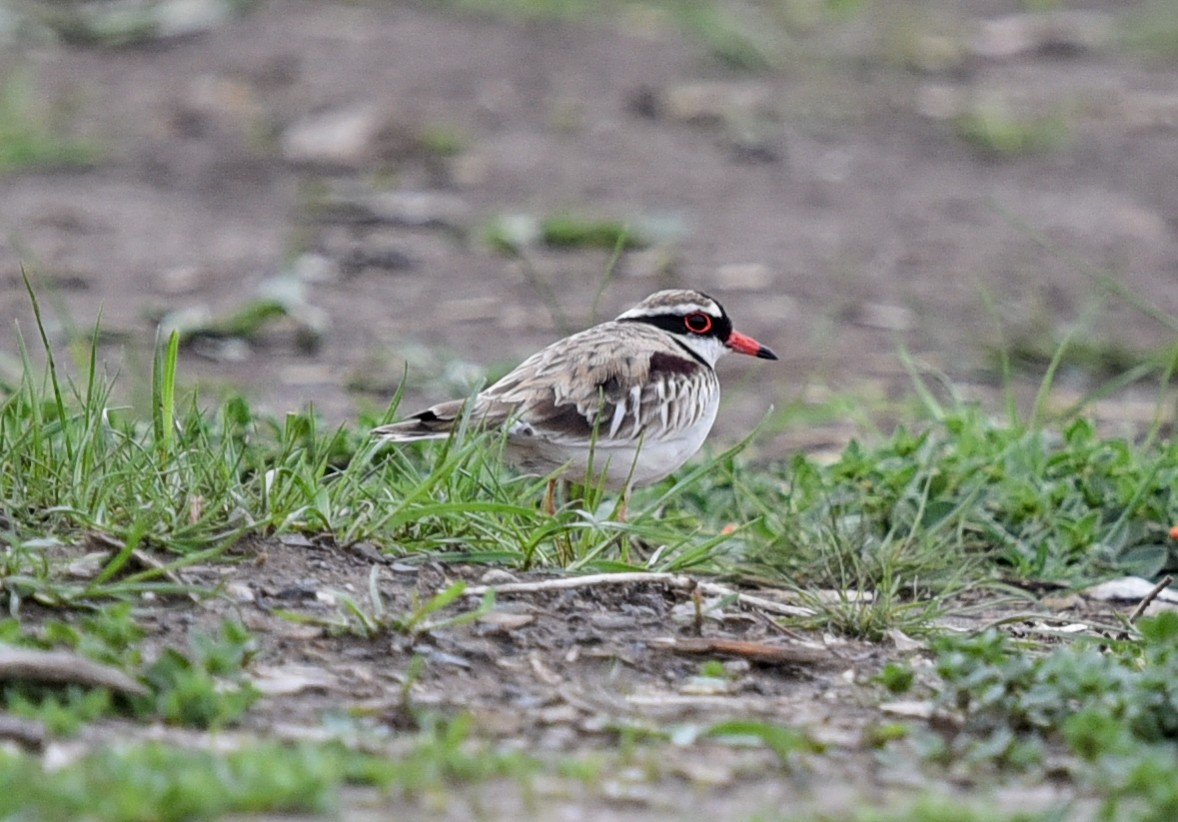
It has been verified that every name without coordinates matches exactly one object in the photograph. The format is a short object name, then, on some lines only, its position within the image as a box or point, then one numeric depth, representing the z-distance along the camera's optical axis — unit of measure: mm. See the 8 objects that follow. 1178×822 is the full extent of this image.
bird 10977
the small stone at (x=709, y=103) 25375
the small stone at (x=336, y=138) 23437
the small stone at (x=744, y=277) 19984
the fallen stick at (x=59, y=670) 7531
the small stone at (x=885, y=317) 19109
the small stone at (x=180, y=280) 19172
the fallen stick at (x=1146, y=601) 10211
